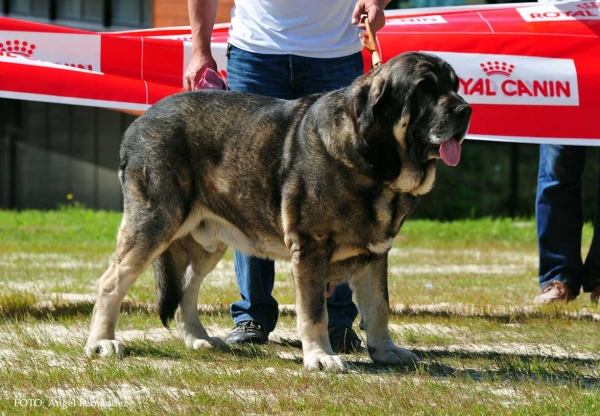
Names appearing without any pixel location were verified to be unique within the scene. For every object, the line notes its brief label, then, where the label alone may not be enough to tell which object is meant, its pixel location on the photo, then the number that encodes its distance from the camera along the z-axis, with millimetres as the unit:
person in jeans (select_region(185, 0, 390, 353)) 10539
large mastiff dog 8820
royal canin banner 14305
